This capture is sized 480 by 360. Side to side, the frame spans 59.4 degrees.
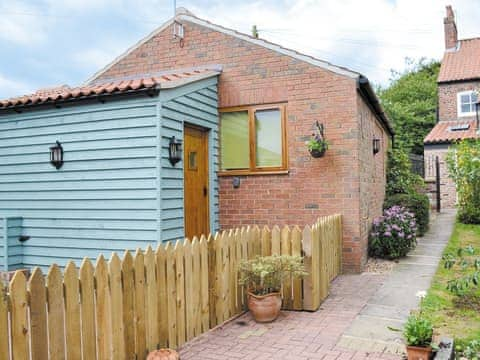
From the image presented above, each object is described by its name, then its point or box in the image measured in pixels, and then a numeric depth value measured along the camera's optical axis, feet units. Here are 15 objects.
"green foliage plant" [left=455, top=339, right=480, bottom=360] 11.91
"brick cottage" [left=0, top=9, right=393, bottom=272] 22.79
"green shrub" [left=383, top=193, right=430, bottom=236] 35.06
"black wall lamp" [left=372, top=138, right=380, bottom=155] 32.08
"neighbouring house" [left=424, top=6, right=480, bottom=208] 63.52
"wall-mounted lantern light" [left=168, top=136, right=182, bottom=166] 22.86
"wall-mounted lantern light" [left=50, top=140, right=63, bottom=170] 24.71
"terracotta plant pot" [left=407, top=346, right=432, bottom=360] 11.56
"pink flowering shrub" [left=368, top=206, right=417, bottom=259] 27.07
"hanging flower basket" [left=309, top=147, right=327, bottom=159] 24.99
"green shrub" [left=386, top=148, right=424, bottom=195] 41.34
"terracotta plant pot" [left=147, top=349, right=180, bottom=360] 11.11
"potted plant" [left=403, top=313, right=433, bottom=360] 11.60
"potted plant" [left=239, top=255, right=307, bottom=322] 16.02
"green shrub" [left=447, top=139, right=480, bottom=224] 39.42
